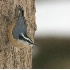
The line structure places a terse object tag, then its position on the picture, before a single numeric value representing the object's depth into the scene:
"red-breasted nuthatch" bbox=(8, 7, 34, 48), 4.59
